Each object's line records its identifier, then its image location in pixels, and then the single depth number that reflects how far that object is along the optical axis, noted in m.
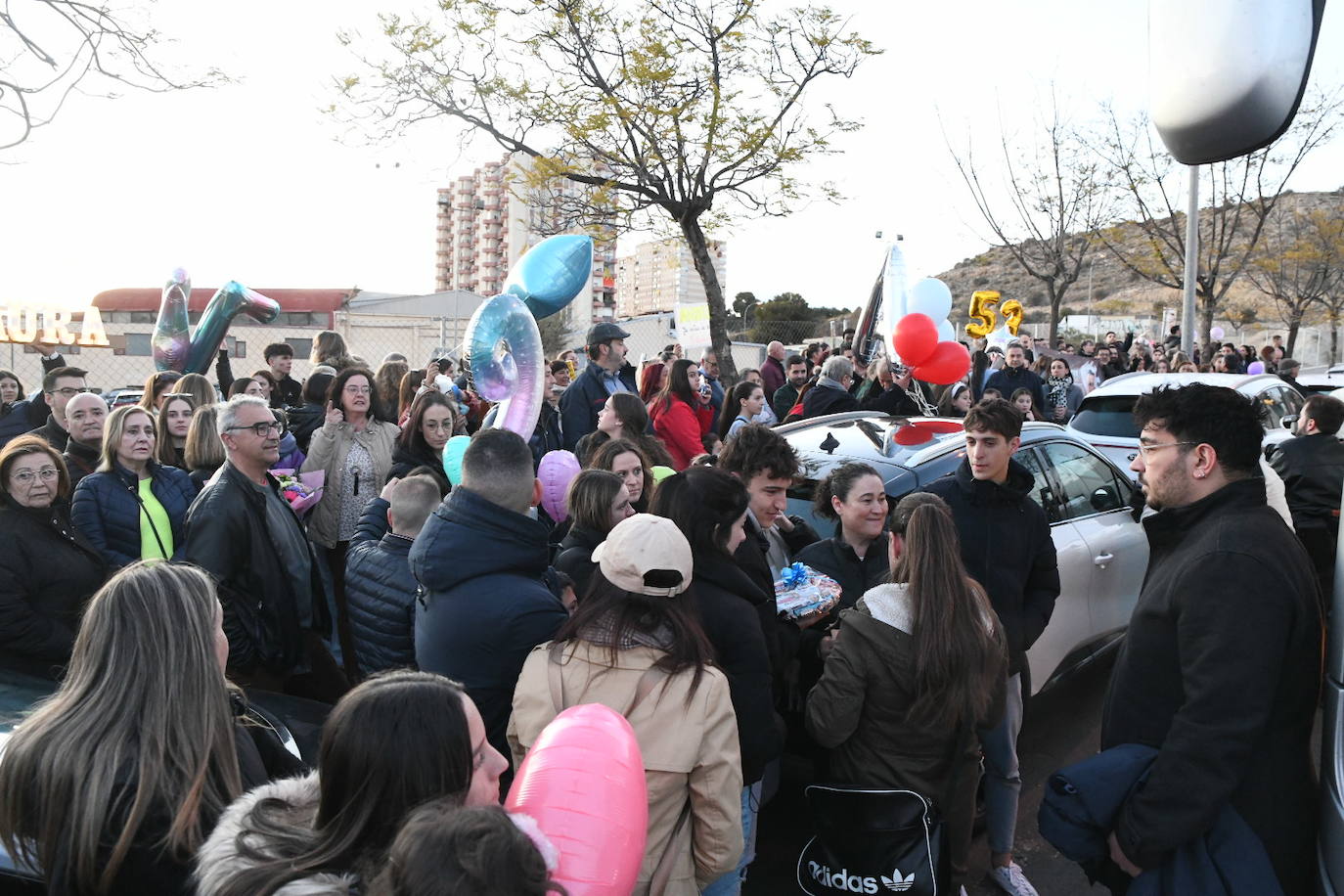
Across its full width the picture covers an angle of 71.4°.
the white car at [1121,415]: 8.90
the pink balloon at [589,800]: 1.43
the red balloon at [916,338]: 8.97
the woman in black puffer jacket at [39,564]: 3.47
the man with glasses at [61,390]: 6.04
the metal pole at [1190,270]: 17.00
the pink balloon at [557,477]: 4.88
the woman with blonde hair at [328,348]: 7.71
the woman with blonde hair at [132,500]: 4.28
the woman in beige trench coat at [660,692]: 2.26
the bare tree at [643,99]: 12.55
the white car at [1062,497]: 4.67
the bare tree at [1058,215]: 23.30
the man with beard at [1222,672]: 2.14
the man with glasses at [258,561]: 3.92
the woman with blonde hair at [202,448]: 5.00
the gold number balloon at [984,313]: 15.42
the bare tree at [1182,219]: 22.73
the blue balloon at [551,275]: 6.99
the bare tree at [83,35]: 9.01
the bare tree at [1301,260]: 34.28
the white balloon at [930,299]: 12.26
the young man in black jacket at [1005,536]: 3.78
